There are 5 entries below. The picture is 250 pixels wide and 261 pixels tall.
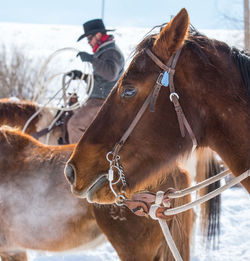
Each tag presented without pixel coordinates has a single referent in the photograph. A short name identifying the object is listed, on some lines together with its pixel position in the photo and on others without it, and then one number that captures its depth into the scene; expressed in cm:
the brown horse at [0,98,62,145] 1063
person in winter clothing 805
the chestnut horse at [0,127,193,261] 524
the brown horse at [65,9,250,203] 315
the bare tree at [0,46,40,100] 3628
